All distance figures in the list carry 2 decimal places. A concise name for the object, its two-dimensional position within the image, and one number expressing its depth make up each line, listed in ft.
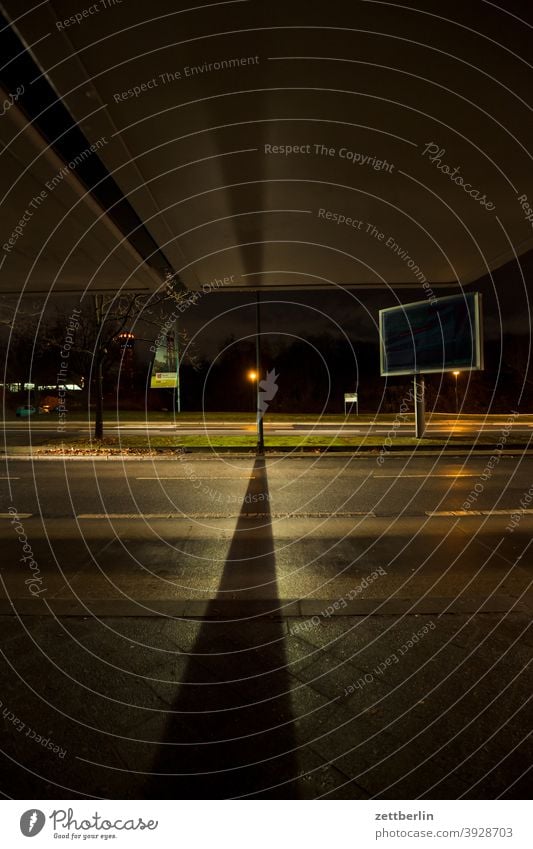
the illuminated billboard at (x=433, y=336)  60.70
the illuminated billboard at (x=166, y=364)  77.46
